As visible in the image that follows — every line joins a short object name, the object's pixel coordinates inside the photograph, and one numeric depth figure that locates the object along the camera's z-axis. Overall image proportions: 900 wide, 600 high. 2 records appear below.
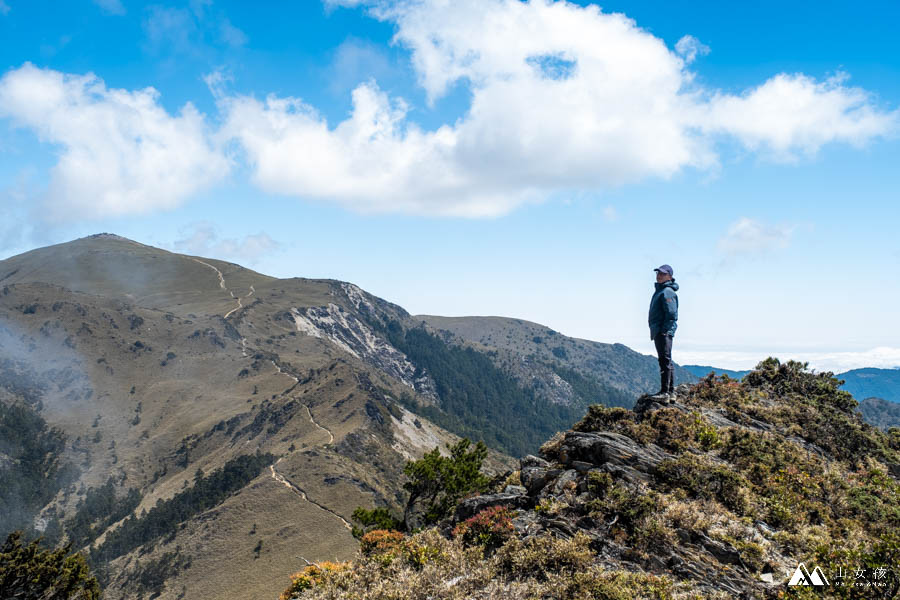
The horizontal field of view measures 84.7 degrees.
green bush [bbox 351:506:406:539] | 24.47
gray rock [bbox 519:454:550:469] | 16.48
